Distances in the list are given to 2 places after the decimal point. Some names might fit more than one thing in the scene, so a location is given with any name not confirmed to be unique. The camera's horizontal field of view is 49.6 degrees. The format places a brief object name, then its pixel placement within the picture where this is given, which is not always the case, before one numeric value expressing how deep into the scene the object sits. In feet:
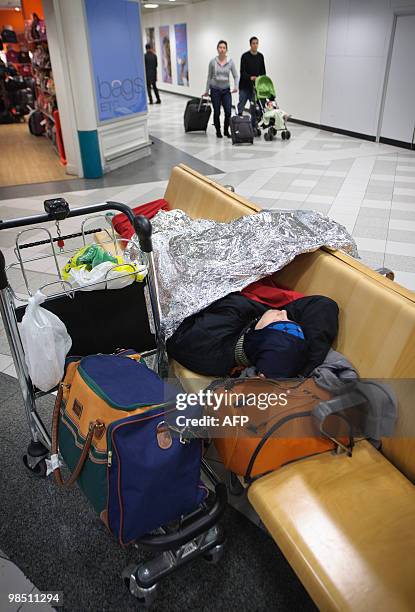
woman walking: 26.63
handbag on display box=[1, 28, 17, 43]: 44.14
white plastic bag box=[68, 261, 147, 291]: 5.82
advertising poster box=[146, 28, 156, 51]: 54.04
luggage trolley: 4.82
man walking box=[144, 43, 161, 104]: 38.45
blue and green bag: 4.32
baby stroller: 27.94
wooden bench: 3.75
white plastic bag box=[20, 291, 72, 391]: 5.25
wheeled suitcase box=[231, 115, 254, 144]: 26.68
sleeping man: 5.47
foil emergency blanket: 6.63
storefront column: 18.78
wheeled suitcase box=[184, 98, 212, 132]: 29.50
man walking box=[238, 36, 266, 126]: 27.91
